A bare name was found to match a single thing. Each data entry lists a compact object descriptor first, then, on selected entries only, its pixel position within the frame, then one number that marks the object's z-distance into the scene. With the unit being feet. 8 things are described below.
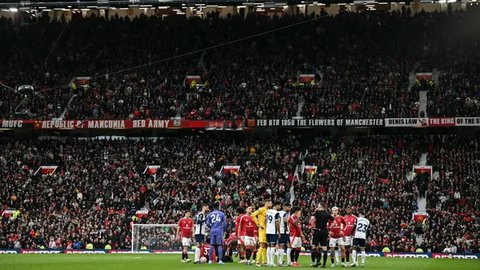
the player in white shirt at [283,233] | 103.45
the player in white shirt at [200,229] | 114.69
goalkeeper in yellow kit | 106.01
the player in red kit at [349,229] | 109.09
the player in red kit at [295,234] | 104.52
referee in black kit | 103.45
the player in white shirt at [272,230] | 103.55
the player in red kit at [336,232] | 107.24
